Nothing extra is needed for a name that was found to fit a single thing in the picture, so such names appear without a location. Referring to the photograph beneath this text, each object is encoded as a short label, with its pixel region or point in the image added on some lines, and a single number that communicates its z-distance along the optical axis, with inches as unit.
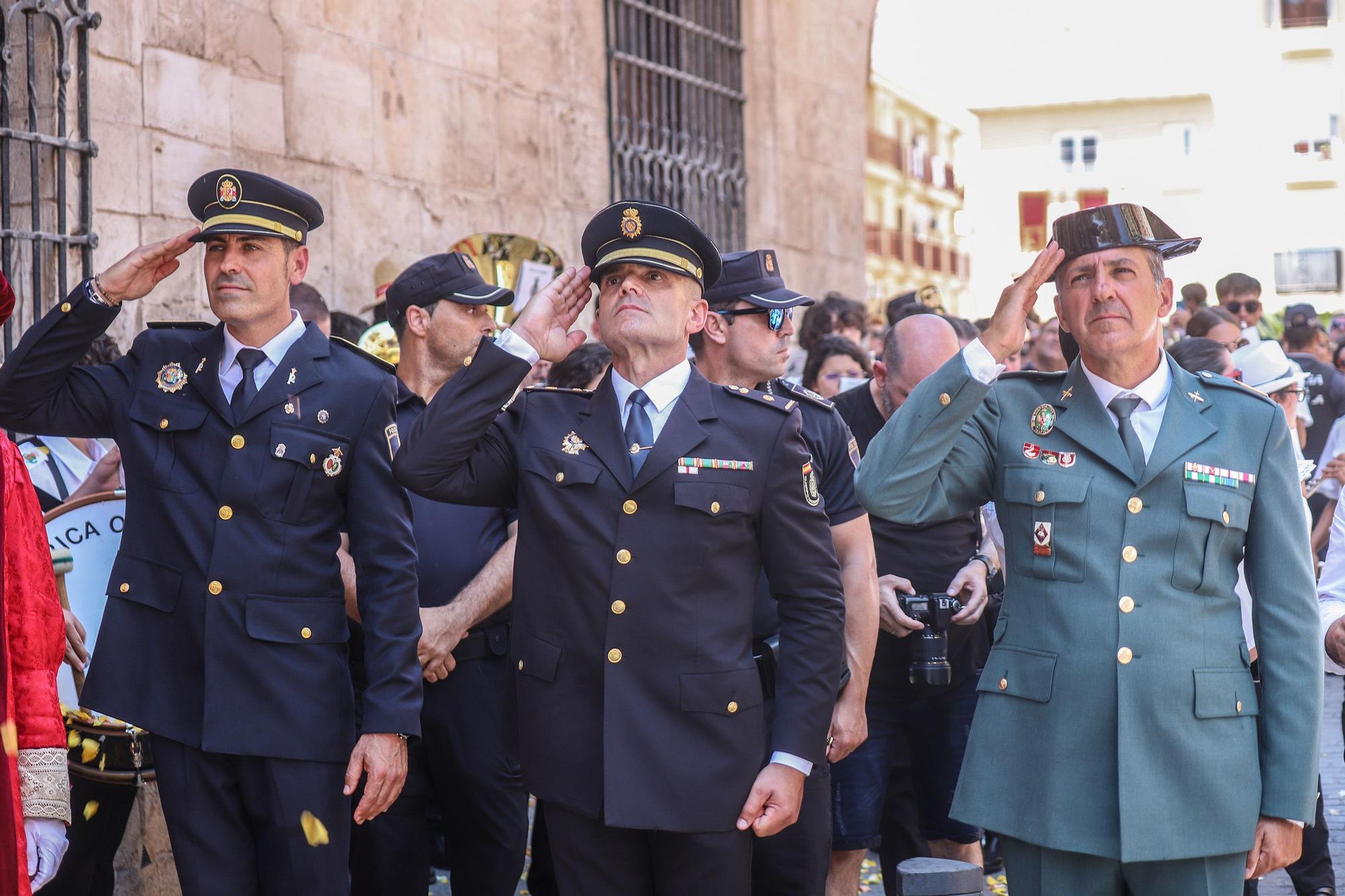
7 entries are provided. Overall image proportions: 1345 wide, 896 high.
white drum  187.3
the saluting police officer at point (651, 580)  142.9
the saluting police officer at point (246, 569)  155.3
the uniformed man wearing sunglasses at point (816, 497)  170.9
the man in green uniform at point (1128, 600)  136.5
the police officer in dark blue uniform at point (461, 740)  194.7
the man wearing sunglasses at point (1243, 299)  479.8
